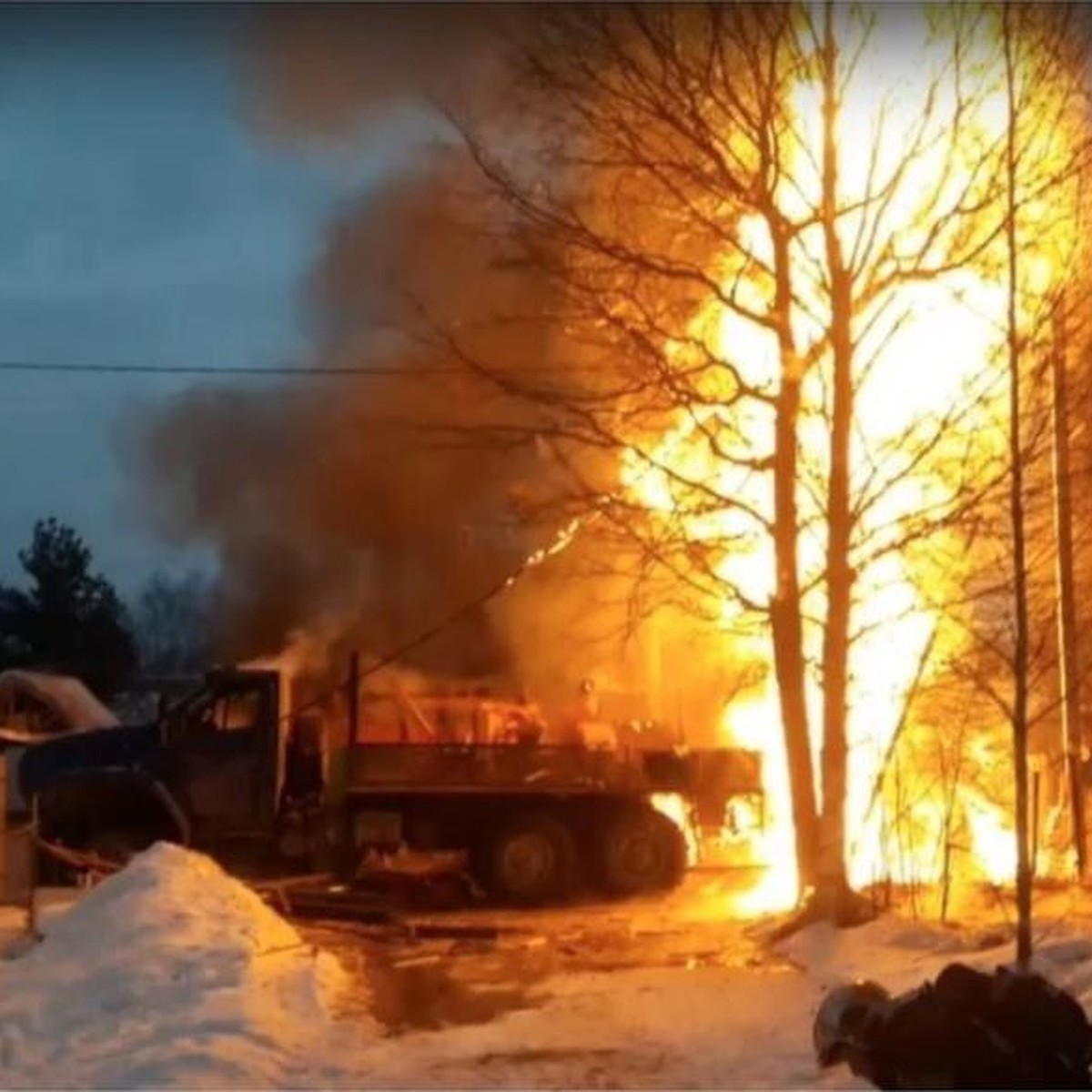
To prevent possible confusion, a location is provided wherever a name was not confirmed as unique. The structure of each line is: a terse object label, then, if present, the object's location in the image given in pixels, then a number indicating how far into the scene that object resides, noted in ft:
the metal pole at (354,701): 60.23
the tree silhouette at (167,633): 220.64
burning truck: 58.54
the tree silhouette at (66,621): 144.36
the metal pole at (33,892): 41.63
